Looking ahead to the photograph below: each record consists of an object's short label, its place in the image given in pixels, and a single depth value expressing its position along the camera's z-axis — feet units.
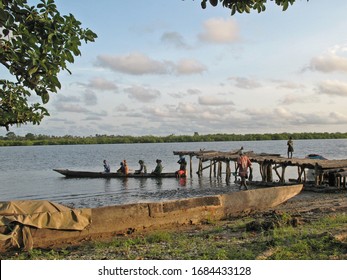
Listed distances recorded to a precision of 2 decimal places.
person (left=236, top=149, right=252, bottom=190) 58.08
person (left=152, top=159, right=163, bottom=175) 87.20
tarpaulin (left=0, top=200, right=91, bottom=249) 25.77
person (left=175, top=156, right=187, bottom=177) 87.20
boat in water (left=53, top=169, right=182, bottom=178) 88.58
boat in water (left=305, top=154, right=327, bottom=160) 81.43
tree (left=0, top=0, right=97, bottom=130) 13.99
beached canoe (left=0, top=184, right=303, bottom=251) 26.05
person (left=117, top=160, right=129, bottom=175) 91.26
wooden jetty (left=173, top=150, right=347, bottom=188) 58.13
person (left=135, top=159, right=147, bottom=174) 92.16
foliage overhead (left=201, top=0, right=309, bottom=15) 16.11
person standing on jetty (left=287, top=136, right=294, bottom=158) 83.97
